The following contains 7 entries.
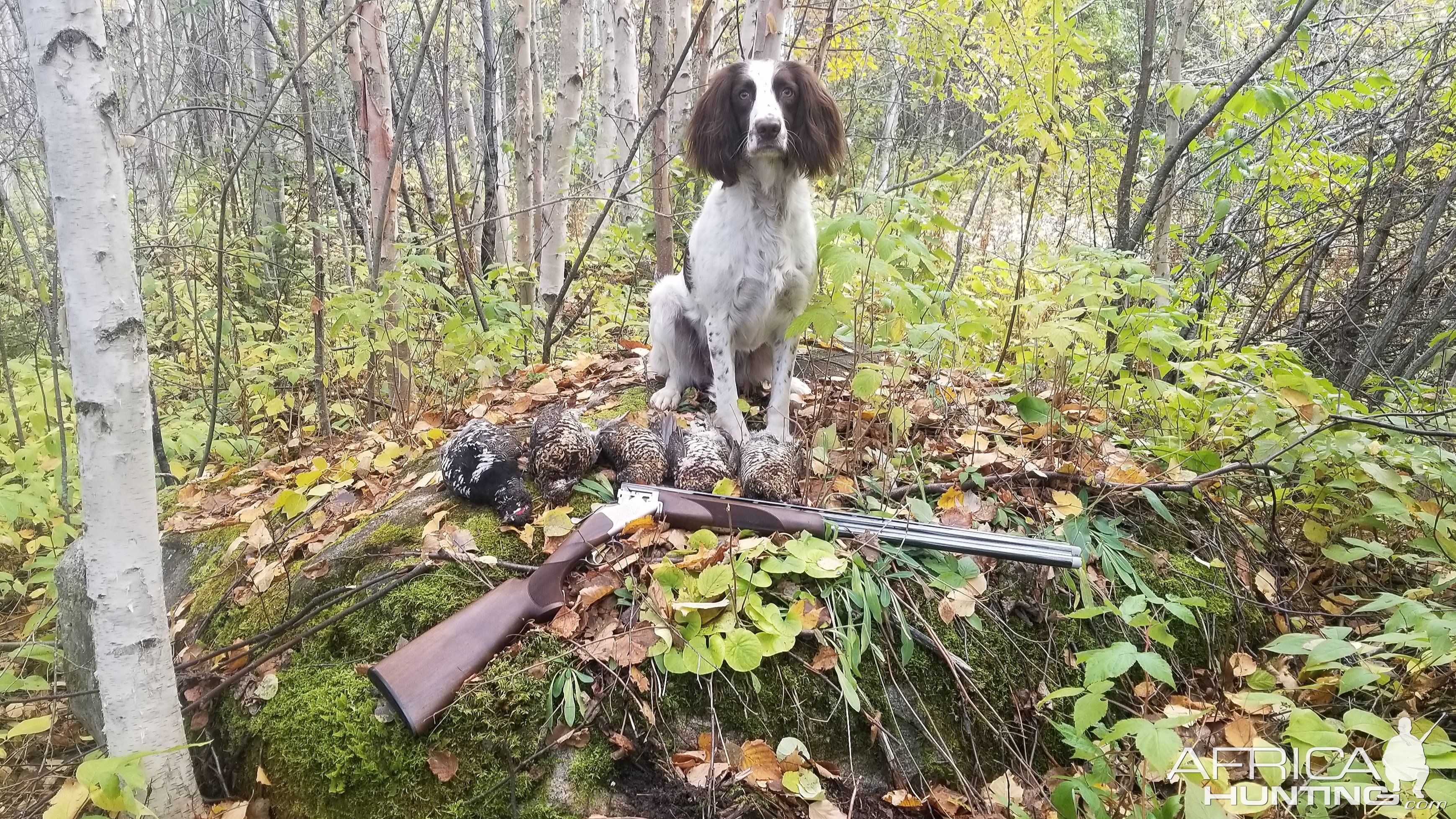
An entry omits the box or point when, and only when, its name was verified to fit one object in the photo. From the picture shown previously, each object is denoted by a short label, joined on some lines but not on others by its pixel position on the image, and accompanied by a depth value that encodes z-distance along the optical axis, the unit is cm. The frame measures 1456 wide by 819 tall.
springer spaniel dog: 332
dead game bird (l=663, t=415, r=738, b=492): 270
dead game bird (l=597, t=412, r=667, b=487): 270
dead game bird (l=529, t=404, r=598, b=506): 271
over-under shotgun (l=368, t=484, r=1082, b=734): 192
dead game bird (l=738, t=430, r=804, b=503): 259
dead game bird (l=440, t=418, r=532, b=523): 263
